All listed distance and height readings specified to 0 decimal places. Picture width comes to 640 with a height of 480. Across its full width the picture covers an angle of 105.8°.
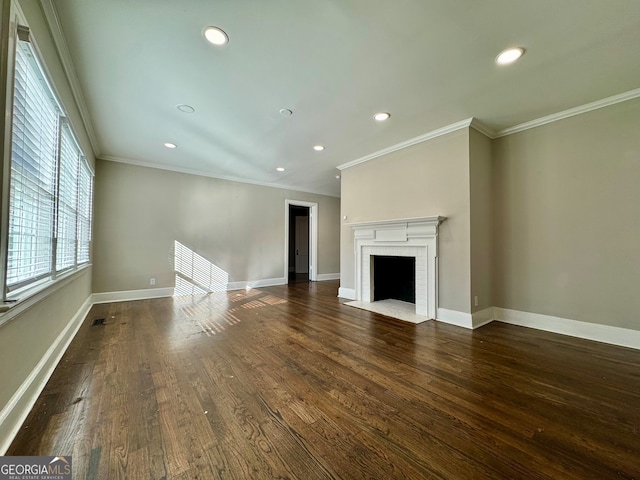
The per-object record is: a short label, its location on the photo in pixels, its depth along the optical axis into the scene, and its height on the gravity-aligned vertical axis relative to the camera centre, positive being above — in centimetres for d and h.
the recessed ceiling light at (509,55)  201 +164
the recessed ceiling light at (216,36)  184 +164
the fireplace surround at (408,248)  346 -2
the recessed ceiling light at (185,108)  285 +165
